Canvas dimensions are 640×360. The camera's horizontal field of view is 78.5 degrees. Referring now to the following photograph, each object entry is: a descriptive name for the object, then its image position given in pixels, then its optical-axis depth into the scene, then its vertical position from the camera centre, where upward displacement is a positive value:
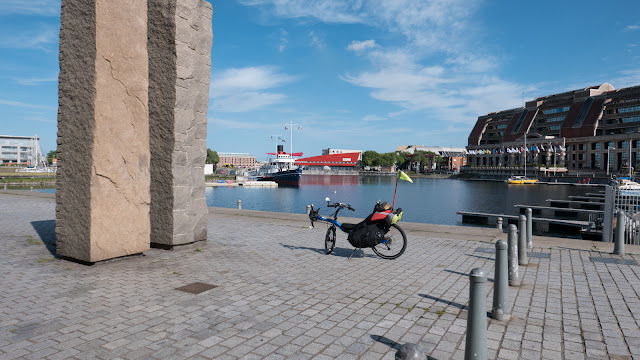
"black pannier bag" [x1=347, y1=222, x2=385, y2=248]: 7.92 -1.22
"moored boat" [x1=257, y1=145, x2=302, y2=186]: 81.94 +0.60
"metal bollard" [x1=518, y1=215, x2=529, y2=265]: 7.75 -1.32
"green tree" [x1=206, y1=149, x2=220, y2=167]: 167.88 +6.70
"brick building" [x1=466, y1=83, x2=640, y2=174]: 94.62 +13.18
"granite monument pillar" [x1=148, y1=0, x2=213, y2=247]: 8.32 +1.29
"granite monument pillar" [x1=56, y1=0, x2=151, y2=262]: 6.85 +0.77
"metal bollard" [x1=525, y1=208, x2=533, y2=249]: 9.52 -1.23
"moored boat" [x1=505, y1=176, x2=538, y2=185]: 92.06 -0.74
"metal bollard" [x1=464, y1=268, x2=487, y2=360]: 3.37 -1.25
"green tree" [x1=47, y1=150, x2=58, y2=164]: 168.00 +6.08
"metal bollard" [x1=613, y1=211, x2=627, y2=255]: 8.72 -1.27
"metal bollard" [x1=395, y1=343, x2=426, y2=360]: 3.10 -1.42
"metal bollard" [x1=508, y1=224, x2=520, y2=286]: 6.34 -1.37
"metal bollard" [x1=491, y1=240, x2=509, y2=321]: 4.74 -1.32
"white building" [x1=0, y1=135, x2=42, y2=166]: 132.12 +6.58
